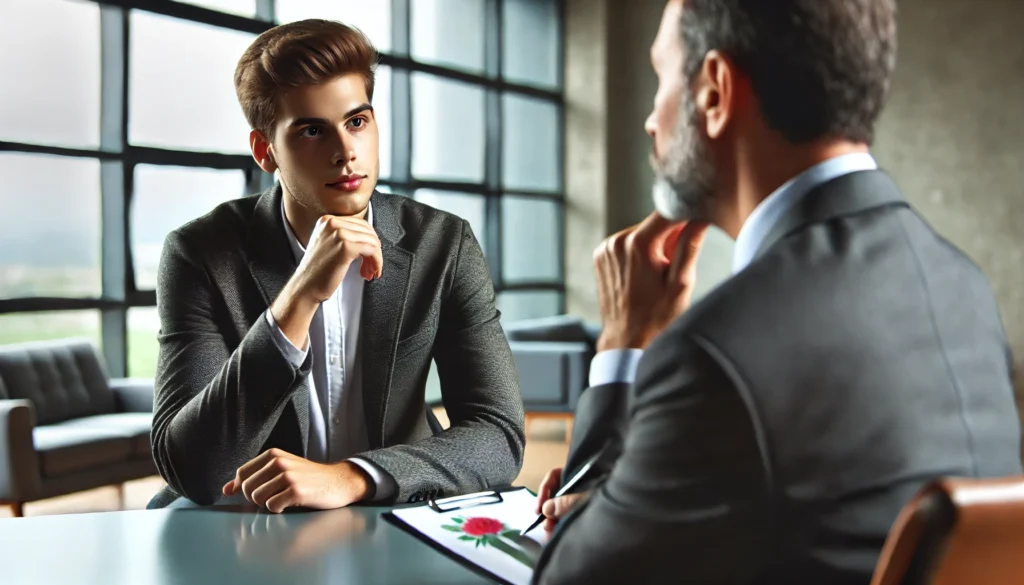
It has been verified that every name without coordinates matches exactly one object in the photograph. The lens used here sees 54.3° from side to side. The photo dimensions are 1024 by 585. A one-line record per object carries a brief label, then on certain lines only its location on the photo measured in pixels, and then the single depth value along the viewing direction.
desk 1.17
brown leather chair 0.63
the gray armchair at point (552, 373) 6.80
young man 1.66
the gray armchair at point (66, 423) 4.31
